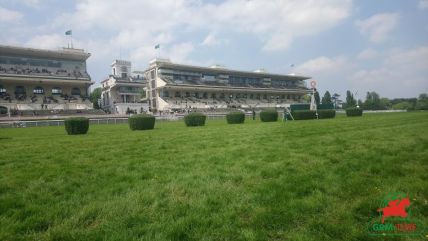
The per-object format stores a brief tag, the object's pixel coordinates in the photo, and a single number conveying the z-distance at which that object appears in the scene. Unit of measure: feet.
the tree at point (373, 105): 265.71
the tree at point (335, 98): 386.11
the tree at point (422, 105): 206.04
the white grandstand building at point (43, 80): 167.43
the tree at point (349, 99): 310.65
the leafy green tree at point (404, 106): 235.61
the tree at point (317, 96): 310.26
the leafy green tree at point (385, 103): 281.54
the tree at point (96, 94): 314.16
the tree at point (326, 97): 336.16
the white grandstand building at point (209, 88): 226.99
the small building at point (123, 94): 208.44
